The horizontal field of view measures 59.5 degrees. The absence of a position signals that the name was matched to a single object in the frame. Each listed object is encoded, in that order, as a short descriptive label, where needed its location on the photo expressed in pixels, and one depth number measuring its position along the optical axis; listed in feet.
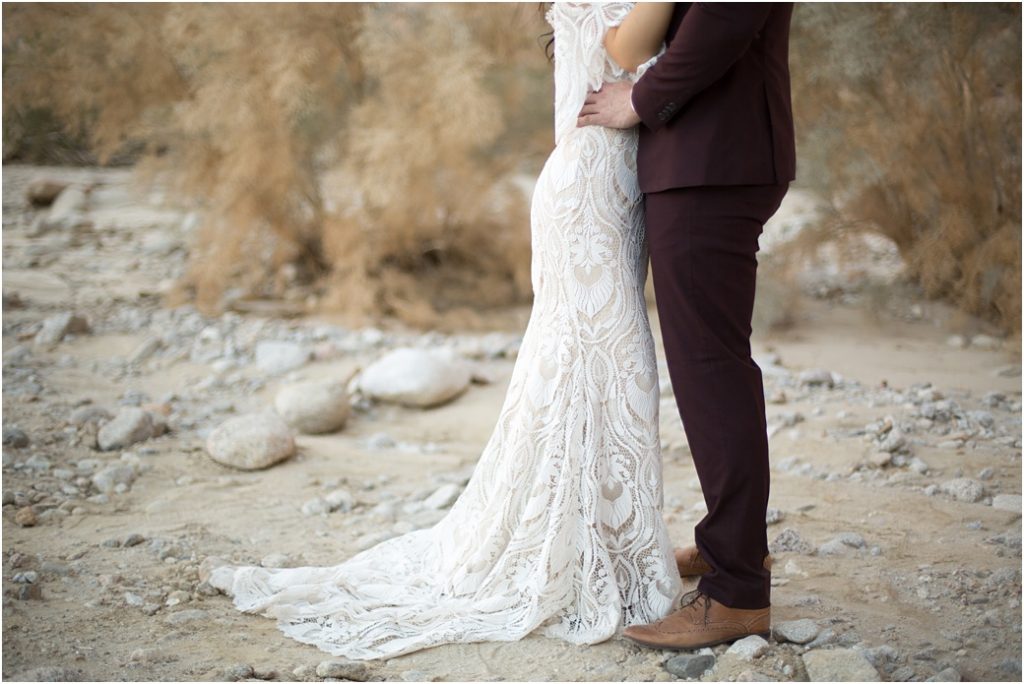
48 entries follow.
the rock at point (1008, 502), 10.42
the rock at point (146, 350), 18.34
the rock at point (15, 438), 12.76
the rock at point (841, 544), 9.87
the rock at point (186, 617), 8.45
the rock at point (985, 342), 17.33
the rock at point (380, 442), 14.57
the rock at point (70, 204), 29.96
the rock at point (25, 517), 10.58
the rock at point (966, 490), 10.76
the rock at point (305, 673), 7.50
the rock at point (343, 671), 7.51
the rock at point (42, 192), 31.26
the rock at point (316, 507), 11.70
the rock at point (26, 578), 9.05
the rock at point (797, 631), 7.82
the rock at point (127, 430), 13.35
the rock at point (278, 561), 9.98
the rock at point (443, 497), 11.84
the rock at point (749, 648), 7.52
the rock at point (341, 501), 11.89
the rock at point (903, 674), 7.26
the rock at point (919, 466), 11.60
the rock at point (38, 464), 12.16
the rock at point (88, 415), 14.02
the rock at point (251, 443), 13.00
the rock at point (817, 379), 15.35
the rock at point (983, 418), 12.80
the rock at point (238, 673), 7.45
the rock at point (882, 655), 7.48
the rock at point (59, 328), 18.76
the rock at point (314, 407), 14.84
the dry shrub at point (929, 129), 16.87
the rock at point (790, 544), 10.01
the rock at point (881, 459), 11.90
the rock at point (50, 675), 7.21
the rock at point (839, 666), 7.15
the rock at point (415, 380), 16.10
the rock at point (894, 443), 12.13
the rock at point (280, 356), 17.98
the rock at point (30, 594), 8.71
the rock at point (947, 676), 7.18
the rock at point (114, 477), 11.93
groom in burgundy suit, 6.84
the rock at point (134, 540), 10.26
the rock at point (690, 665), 7.39
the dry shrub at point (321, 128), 20.27
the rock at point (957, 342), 17.80
